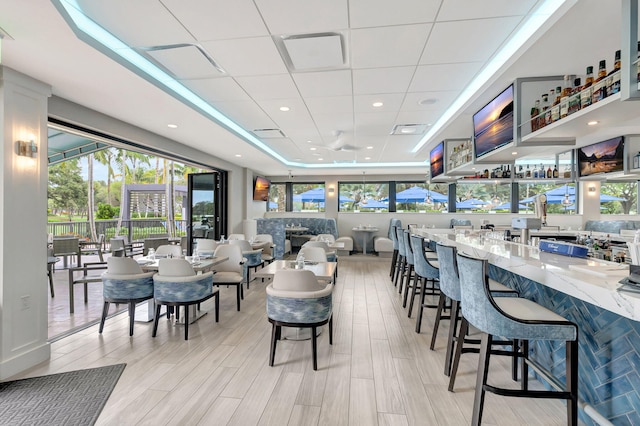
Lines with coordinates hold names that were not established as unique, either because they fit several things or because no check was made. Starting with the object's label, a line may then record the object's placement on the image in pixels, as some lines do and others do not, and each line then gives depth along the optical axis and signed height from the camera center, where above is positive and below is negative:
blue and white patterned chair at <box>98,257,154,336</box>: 3.57 -0.86
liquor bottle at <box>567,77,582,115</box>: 2.57 +0.93
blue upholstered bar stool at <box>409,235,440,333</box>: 3.60 -0.69
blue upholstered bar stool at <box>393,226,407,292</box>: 5.21 -0.70
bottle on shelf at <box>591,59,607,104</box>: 2.24 +0.93
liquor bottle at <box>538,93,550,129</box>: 3.02 +1.05
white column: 2.67 -0.14
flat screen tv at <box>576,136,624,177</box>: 5.38 +1.00
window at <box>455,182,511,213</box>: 10.19 +0.46
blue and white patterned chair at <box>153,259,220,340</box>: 3.50 -0.86
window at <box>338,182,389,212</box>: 11.30 +0.56
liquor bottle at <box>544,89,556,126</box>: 2.90 +0.95
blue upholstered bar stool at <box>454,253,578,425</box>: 1.77 -0.69
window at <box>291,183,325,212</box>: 11.61 +0.56
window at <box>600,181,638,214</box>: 8.38 +0.35
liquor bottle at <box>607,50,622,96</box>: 2.10 +0.91
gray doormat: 2.15 -1.46
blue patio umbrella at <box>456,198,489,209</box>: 10.43 +0.25
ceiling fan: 5.91 +1.46
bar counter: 1.63 -0.76
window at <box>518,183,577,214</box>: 9.13 +0.48
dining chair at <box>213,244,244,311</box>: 4.86 -0.77
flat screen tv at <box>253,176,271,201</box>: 10.17 +0.79
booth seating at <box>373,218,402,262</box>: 9.19 -1.07
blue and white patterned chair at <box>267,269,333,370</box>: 2.82 -0.85
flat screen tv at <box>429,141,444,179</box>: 6.18 +1.10
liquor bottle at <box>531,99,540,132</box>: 3.18 +1.05
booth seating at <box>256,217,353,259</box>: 8.25 -0.52
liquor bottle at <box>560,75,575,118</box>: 2.68 +1.15
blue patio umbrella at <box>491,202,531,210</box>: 9.98 +0.12
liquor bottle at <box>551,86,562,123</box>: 2.79 +0.96
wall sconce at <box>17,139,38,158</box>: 2.78 +0.60
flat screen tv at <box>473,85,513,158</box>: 3.48 +1.09
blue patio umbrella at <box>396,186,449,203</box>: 10.73 +0.54
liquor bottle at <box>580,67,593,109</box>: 2.41 +0.94
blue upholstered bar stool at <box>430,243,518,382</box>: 2.55 -0.67
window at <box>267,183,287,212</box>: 12.21 +0.54
